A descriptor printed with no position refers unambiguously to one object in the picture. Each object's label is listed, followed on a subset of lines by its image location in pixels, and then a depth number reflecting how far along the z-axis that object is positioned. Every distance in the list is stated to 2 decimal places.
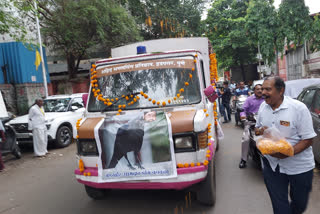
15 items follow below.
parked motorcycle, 7.26
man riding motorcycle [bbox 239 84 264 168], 5.17
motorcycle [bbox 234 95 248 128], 9.92
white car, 8.30
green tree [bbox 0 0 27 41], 7.71
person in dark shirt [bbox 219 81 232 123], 10.91
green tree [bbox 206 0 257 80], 24.03
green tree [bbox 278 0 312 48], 15.97
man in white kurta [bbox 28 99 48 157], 7.60
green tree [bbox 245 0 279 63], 16.89
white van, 3.19
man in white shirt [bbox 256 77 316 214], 2.33
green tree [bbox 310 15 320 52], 15.81
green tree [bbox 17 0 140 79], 14.03
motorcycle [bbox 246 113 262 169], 4.90
